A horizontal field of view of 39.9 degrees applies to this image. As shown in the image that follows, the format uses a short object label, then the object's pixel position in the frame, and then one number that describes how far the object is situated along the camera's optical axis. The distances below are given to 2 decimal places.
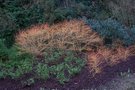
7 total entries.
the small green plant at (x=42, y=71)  4.07
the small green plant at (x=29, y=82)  3.94
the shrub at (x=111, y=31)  5.21
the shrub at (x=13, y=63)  4.16
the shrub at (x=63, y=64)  4.14
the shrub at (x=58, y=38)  4.75
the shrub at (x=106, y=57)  4.34
